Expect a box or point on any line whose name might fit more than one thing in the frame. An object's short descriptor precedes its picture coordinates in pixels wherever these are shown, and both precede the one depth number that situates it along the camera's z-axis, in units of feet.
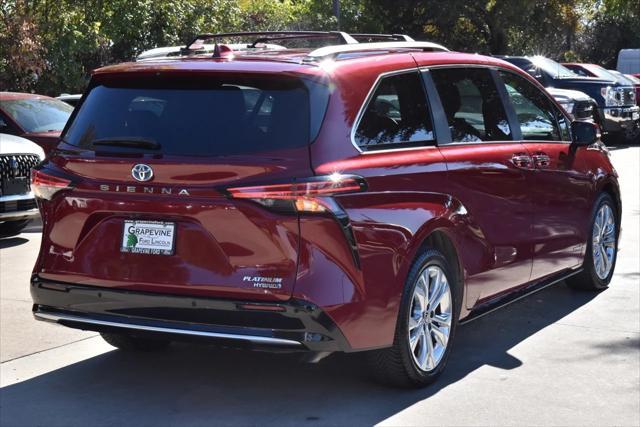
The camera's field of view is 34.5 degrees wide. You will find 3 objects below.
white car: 34.06
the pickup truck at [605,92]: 75.46
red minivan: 15.79
